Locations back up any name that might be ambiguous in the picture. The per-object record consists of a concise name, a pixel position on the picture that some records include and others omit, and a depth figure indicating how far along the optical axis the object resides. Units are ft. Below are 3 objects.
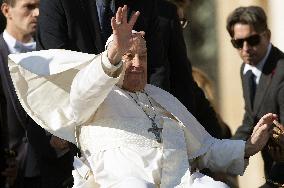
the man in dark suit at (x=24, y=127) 63.21
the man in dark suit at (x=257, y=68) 67.67
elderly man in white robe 53.72
